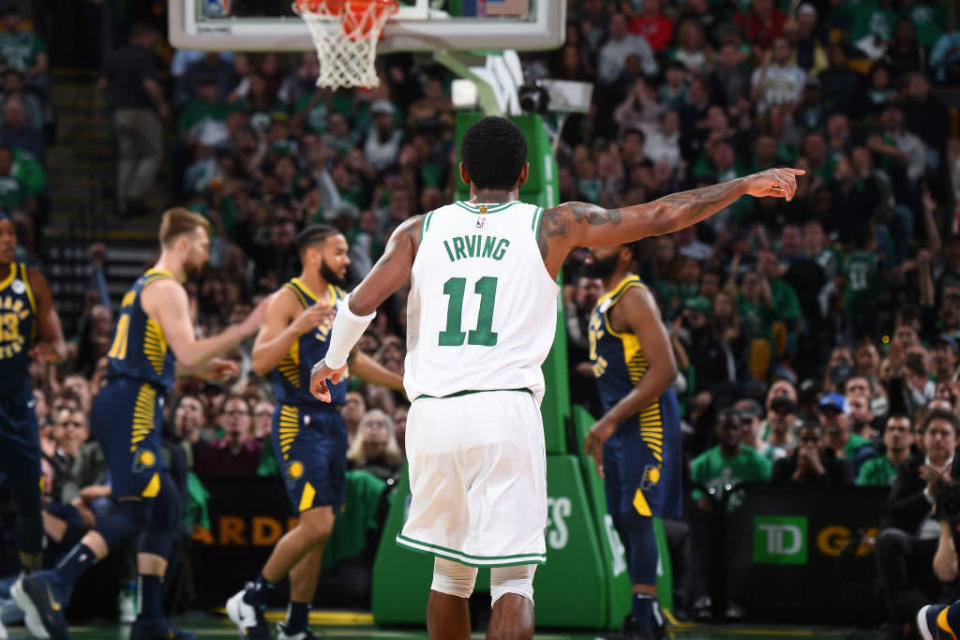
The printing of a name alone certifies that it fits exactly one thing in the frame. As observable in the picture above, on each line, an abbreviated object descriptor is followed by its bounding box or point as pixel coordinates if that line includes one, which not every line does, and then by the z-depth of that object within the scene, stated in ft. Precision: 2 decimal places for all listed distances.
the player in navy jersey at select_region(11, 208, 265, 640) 53.06
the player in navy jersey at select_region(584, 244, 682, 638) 52.60
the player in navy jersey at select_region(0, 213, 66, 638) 55.06
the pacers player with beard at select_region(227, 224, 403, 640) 53.67
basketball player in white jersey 34.58
